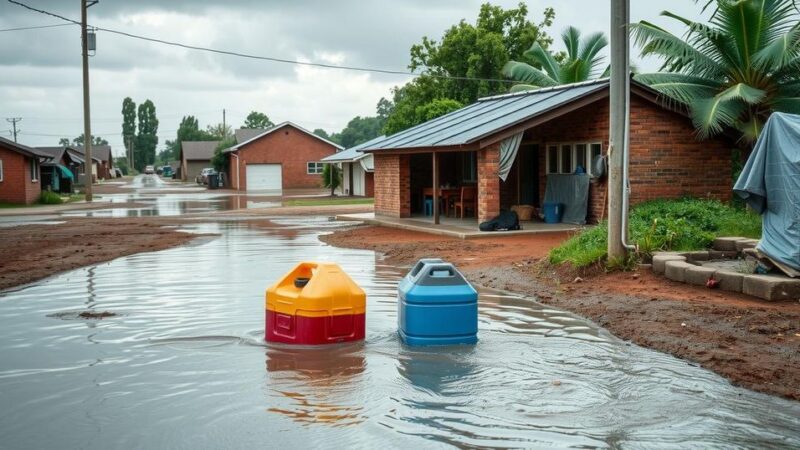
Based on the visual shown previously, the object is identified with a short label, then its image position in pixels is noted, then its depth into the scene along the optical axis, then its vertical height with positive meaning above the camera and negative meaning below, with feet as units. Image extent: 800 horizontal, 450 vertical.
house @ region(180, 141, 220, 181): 346.13 +9.12
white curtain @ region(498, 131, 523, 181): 70.50 +2.40
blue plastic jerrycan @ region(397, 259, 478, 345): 27.89 -4.27
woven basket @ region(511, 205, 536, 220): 78.28 -3.18
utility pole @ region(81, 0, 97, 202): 144.36 +13.50
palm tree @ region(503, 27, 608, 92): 120.16 +16.58
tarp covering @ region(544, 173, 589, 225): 72.43 -1.44
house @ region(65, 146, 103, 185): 248.73 +5.39
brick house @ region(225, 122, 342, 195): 219.41 +5.70
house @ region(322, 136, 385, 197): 157.42 +1.42
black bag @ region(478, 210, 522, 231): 68.64 -3.68
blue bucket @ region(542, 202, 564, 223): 75.51 -3.09
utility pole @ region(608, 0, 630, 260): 42.09 +2.51
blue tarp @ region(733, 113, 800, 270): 35.85 -0.45
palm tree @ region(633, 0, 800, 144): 65.31 +8.92
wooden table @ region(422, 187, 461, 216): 88.22 -1.64
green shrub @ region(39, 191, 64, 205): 148.36 -3.06
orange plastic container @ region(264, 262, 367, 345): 27.91 -4.34
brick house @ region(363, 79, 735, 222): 69.05 +2.78
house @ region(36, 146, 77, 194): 186.50 +1.71
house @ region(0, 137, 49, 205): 142.00 +1.67
